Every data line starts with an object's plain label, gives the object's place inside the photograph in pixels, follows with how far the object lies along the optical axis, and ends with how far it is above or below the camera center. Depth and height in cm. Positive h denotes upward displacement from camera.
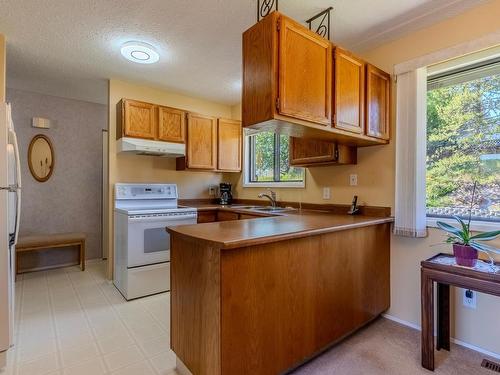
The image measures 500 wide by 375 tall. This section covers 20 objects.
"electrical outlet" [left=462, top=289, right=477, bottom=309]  205 -84
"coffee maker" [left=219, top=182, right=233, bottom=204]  432 -12
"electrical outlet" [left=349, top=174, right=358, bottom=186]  272 +7
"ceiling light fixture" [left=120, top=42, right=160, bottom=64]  261 +133
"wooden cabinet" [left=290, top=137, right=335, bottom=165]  256 +35
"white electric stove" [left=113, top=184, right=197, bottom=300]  291 -65
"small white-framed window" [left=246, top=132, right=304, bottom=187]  361 +35
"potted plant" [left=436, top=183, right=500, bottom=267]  169 -37
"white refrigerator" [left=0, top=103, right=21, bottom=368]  183 -27
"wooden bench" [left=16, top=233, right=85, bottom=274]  345 -73
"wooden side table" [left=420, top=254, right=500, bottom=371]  158 -57
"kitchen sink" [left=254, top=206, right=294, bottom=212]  322 -27
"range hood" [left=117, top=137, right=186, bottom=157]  321 +47
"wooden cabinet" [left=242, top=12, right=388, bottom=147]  166 +69
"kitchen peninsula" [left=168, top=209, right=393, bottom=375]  140 -62
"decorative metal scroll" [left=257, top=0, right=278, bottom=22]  200 +132
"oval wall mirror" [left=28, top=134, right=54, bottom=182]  383 +40
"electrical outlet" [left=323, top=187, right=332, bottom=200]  296 -7
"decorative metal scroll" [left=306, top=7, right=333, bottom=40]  213 +134
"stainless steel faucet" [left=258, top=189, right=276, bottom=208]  364 -14
